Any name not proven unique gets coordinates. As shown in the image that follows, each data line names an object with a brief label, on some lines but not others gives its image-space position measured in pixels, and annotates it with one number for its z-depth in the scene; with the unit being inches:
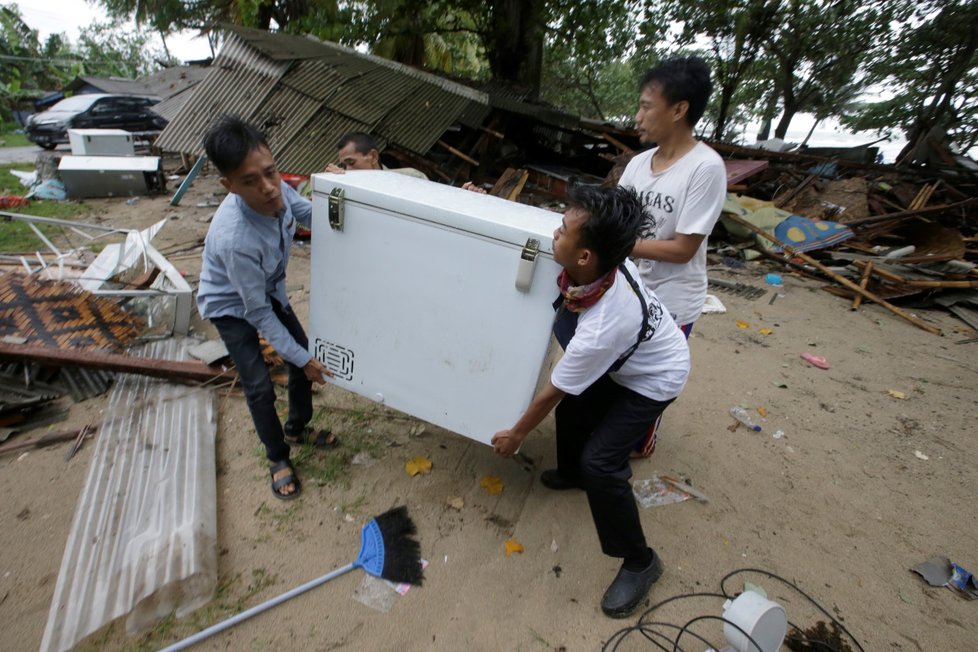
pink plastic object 151.7
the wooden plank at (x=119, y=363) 103.7
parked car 476.7
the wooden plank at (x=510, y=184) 289.6
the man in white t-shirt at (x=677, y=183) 70.2
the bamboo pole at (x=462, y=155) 286.2
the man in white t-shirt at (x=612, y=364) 52.9
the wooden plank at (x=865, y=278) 202.5
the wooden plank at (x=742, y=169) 293.0
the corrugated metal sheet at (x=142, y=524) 65.8
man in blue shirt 65.6
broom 73.5
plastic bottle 119.0
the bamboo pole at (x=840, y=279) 185.0
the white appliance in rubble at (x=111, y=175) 288.8
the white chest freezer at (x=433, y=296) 61.1
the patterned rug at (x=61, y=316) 112.7
